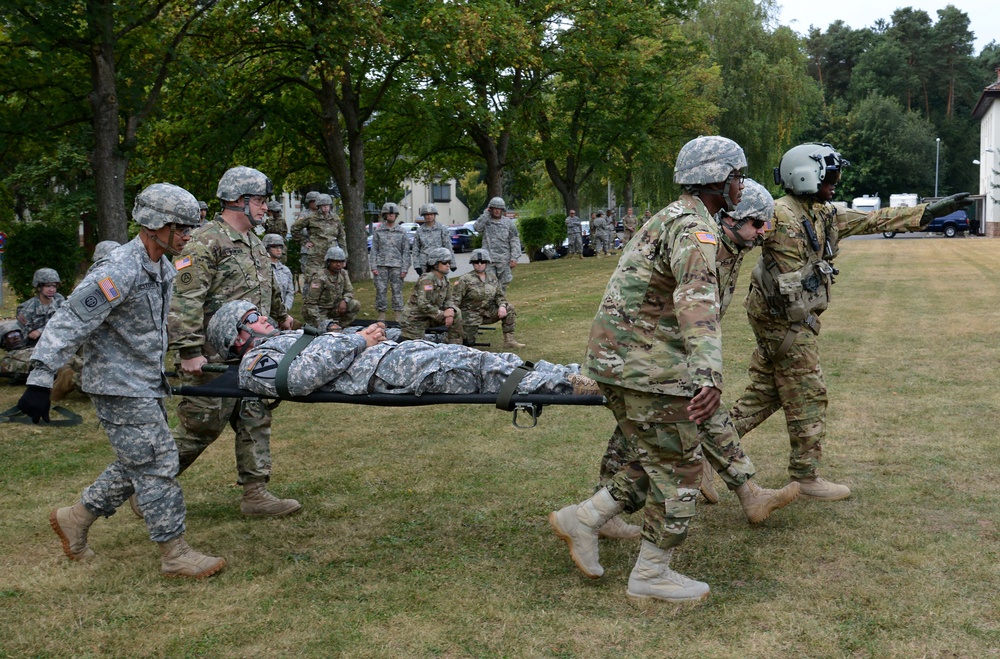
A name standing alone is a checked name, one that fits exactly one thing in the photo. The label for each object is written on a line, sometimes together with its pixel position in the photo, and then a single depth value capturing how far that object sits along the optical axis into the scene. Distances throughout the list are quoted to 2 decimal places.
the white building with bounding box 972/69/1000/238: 54.81
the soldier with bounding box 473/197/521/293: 16.11
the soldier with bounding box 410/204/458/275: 15.98
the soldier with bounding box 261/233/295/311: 11.42
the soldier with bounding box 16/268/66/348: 11.04
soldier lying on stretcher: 4.98
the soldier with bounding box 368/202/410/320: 16.62
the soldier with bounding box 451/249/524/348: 12.75
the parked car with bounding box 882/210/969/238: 52.47
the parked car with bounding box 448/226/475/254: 46.88
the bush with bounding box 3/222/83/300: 15.73
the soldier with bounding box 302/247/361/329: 13.22
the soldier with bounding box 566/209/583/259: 39.03
